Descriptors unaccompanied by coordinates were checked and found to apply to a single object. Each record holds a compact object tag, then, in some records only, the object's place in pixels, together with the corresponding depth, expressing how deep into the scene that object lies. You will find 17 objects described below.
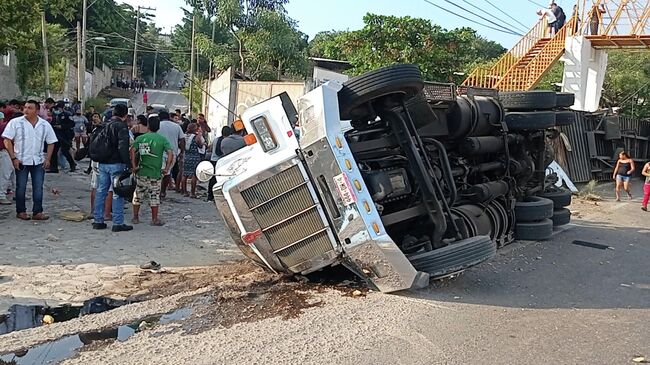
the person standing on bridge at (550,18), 22.84
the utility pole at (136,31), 70.28
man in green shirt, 8.95
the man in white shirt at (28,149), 8.99
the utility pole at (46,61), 32.94
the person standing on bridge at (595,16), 21.83
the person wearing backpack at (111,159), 8.77
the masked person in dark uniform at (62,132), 13.97
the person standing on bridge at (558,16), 22.74
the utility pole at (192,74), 39.38
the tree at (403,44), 27.14
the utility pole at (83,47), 37.44
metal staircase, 21.59
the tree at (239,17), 30.20
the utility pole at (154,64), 88.16
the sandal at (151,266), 7.00
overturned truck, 5.65
